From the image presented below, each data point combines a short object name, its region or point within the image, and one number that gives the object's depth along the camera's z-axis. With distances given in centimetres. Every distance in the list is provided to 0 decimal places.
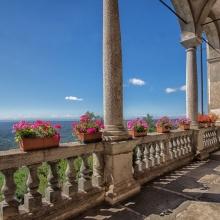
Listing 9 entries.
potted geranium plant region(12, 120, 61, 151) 225
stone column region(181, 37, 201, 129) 560
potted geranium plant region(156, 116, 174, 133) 452
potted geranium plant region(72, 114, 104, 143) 283
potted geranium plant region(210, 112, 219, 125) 697
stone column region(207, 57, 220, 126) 828
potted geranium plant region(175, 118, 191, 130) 534
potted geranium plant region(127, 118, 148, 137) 360
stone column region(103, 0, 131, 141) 307
